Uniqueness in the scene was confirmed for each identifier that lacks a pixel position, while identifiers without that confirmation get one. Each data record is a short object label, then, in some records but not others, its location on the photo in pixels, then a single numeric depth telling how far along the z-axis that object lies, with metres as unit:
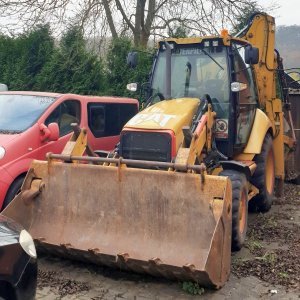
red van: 4.46
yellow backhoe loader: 3.43
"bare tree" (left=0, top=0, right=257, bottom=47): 10.16
